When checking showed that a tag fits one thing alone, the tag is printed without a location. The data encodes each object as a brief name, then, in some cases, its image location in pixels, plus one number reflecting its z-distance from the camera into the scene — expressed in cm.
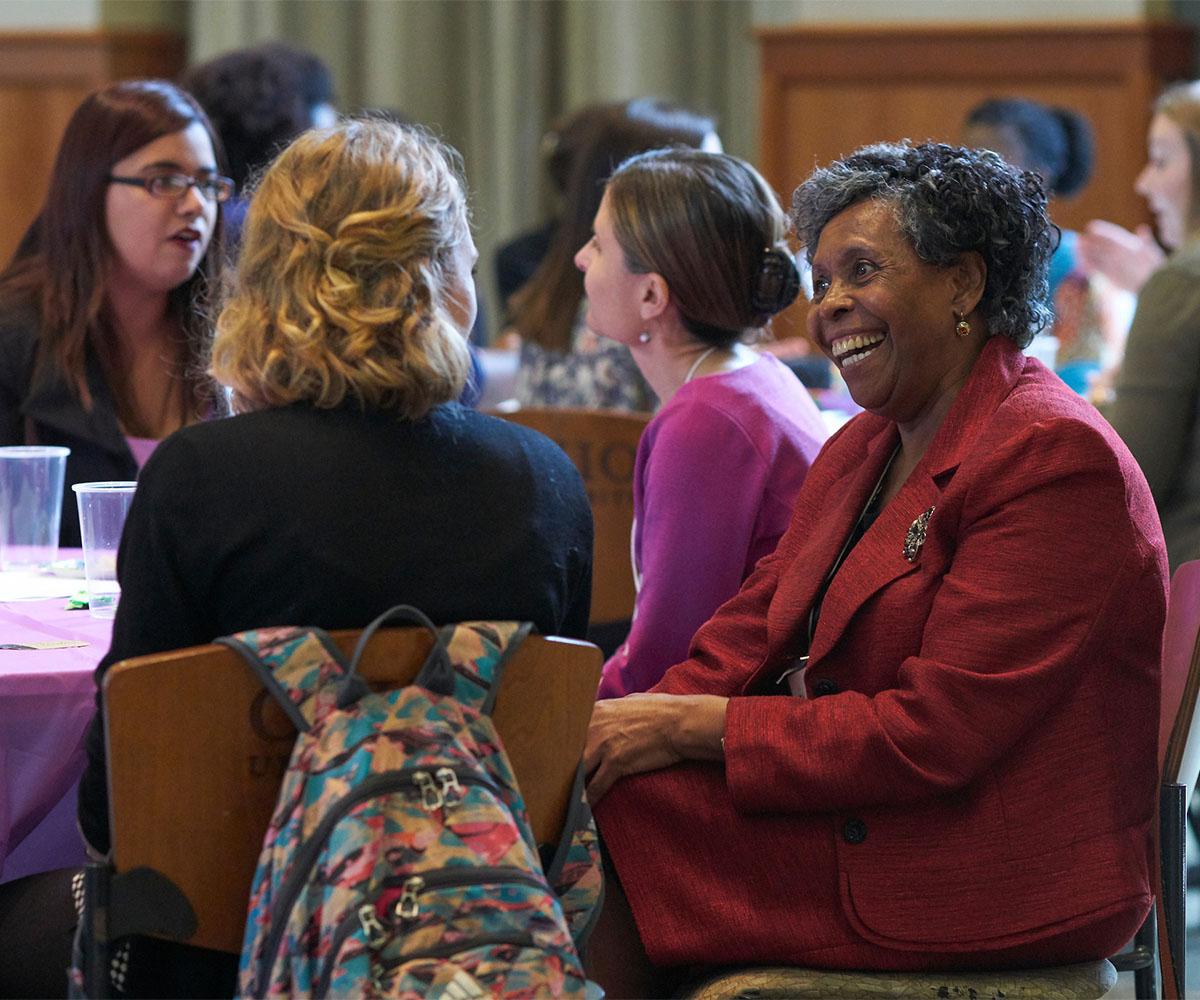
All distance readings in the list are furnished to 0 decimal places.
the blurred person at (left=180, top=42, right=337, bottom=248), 908
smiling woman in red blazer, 343
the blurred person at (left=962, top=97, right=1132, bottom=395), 916
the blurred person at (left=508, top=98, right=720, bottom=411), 750
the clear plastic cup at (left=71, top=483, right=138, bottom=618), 420
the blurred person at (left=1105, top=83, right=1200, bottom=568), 582
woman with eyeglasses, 571
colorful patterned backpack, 279
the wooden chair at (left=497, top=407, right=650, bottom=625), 607
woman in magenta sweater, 467
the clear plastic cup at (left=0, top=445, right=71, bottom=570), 454
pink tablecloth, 372
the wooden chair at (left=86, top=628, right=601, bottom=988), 290
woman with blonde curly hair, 307
